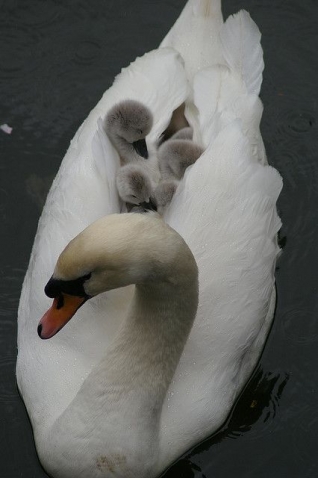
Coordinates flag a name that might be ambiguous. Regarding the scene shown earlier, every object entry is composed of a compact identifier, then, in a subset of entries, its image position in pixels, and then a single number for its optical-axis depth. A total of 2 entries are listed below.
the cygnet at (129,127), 8.92
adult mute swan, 6.90
